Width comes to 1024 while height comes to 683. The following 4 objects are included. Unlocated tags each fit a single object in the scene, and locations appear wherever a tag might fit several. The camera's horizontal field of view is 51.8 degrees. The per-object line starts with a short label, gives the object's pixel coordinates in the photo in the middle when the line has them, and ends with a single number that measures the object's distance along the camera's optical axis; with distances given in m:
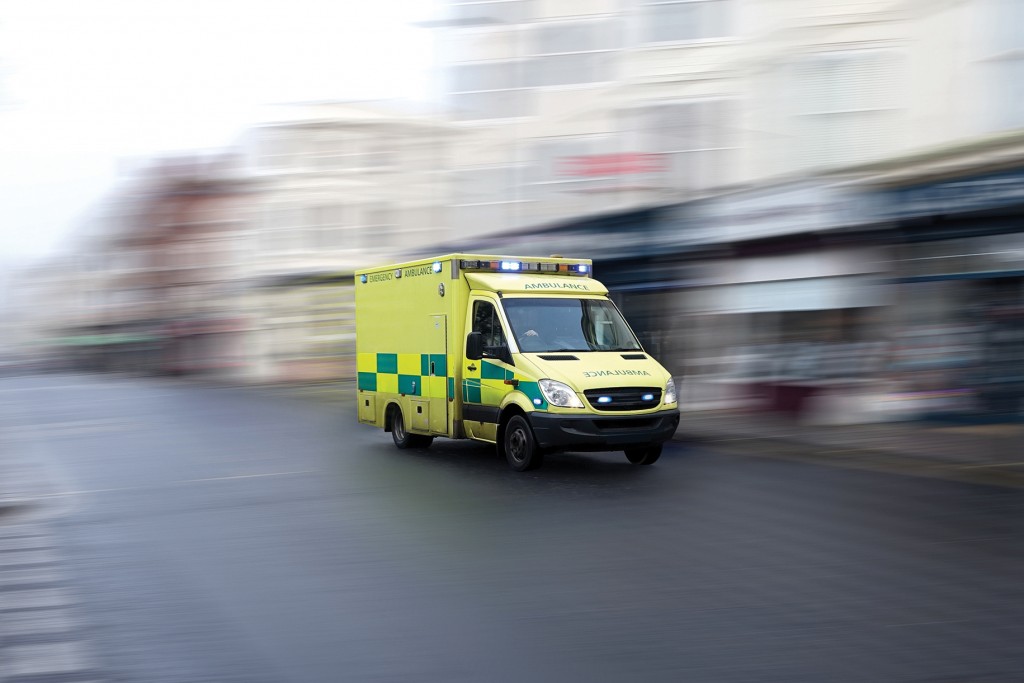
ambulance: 11.78
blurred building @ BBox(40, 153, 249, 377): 70.69
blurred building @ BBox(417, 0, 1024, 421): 17.22
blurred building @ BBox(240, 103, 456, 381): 46.59
